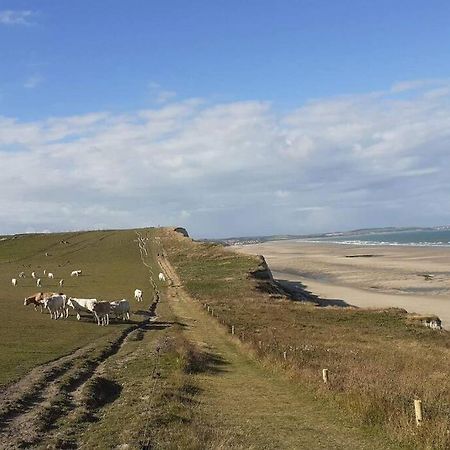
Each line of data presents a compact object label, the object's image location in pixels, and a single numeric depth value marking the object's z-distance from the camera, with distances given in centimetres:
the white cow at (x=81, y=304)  3962
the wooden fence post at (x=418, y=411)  1534
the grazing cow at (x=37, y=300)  4275
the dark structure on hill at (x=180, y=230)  17911
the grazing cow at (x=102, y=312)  3878
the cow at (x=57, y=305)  3964
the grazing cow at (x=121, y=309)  4097
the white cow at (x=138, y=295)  5300
